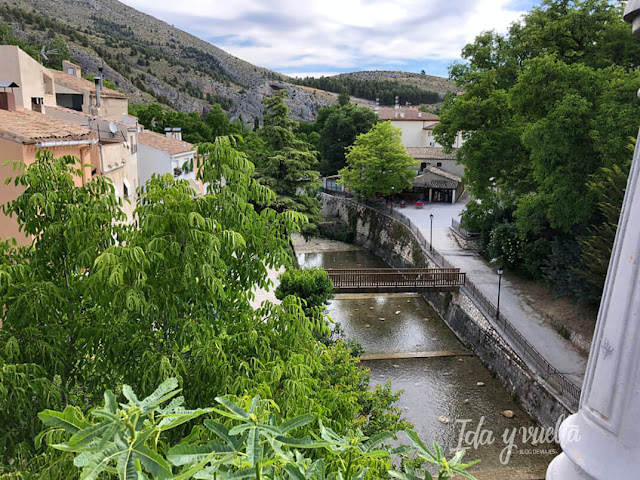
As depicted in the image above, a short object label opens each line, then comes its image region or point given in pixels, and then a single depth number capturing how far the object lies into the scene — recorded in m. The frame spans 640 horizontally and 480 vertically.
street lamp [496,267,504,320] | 19.85
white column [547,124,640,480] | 1.53
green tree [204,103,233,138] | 59.78
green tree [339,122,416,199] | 41.81
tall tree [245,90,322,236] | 29.29
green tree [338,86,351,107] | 75.81
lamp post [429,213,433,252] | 29.49
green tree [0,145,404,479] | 4.63
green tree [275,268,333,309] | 17.83
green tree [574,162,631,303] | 15.38
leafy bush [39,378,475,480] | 1.95
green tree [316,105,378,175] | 54.44
